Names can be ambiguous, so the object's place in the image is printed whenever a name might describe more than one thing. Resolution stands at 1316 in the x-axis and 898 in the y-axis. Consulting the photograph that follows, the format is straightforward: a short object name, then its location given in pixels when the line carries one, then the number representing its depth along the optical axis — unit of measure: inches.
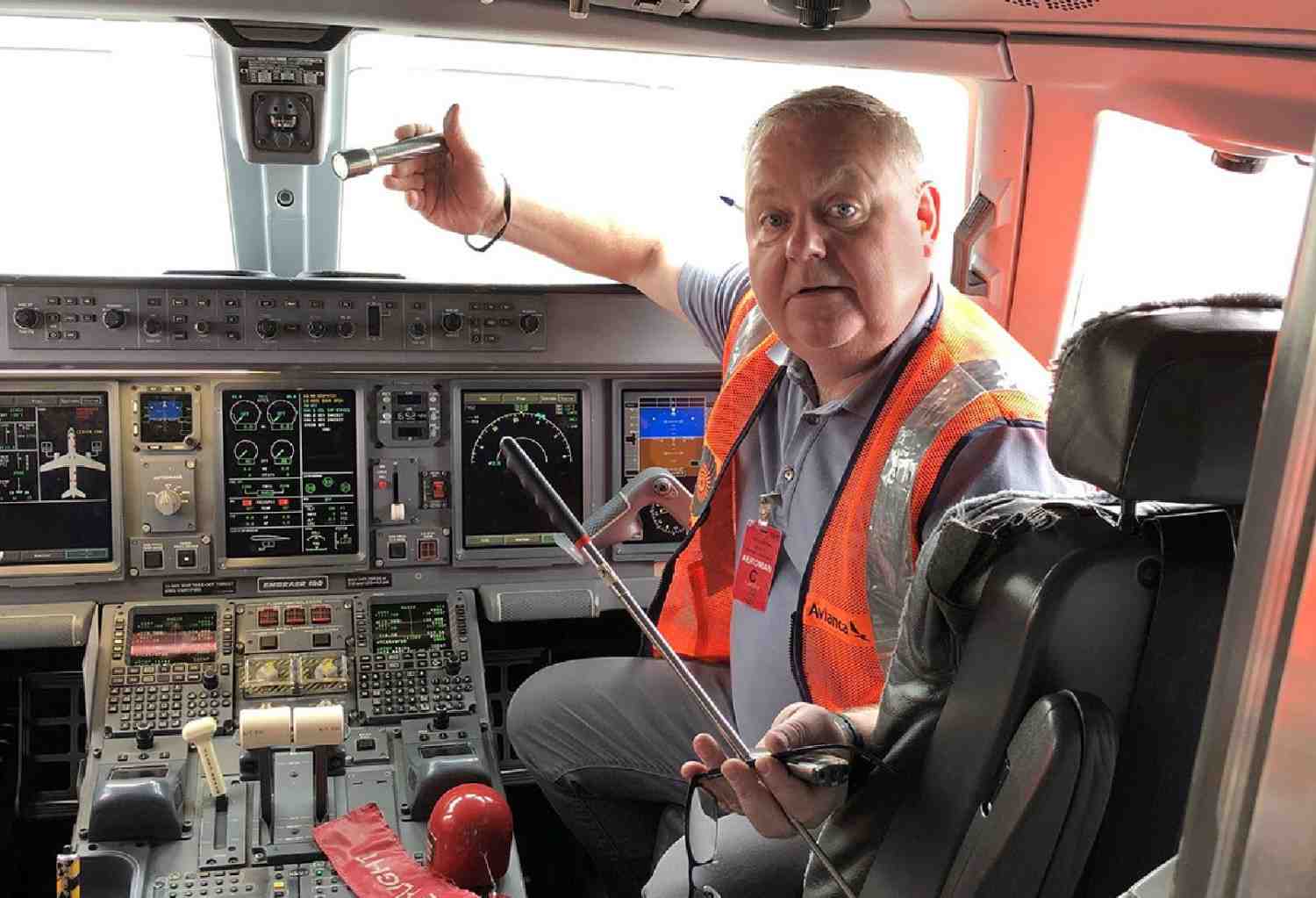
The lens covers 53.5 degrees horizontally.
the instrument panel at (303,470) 116.6
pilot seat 40.0
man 75.2
